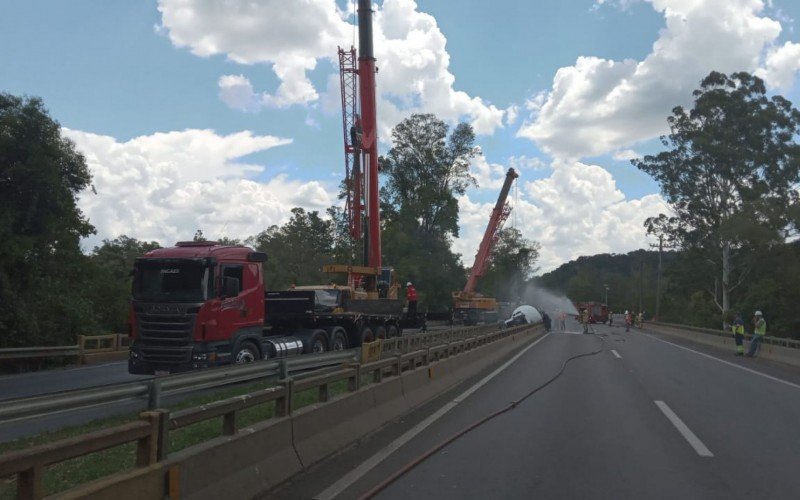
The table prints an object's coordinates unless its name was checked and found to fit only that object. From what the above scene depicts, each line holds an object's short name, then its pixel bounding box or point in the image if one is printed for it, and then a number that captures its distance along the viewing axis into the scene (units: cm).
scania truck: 1449
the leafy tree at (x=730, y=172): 4794
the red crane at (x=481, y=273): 5238
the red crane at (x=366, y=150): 2692
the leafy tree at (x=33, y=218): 2361
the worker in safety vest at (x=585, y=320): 4944
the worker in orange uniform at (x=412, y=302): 2880
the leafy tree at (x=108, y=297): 3156
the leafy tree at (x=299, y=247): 7088
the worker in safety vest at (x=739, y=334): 2845
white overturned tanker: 5459
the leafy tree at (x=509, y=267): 12019
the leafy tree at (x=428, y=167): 7125
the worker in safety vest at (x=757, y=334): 2658
